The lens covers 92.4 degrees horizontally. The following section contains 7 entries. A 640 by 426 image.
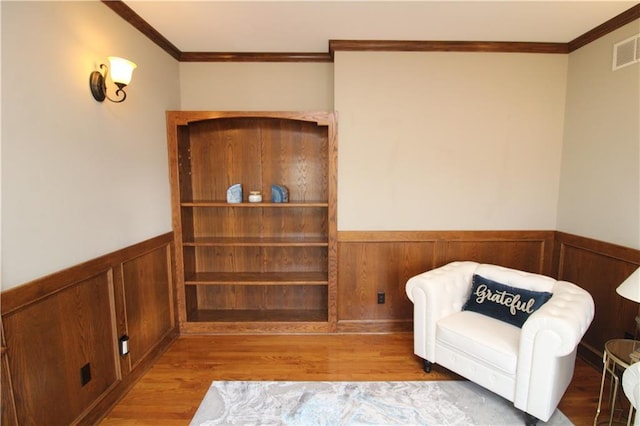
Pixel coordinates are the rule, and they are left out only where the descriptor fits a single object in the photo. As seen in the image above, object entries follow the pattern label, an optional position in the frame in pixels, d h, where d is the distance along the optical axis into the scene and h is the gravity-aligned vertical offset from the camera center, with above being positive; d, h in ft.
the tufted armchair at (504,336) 5.48 -3.09
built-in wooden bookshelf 9.57 -1.49
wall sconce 6.00 +2.21
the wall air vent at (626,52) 6.95 +3.10
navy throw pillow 6.66 -2.63
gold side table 5.43 -3.07
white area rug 6.13 -4.64
